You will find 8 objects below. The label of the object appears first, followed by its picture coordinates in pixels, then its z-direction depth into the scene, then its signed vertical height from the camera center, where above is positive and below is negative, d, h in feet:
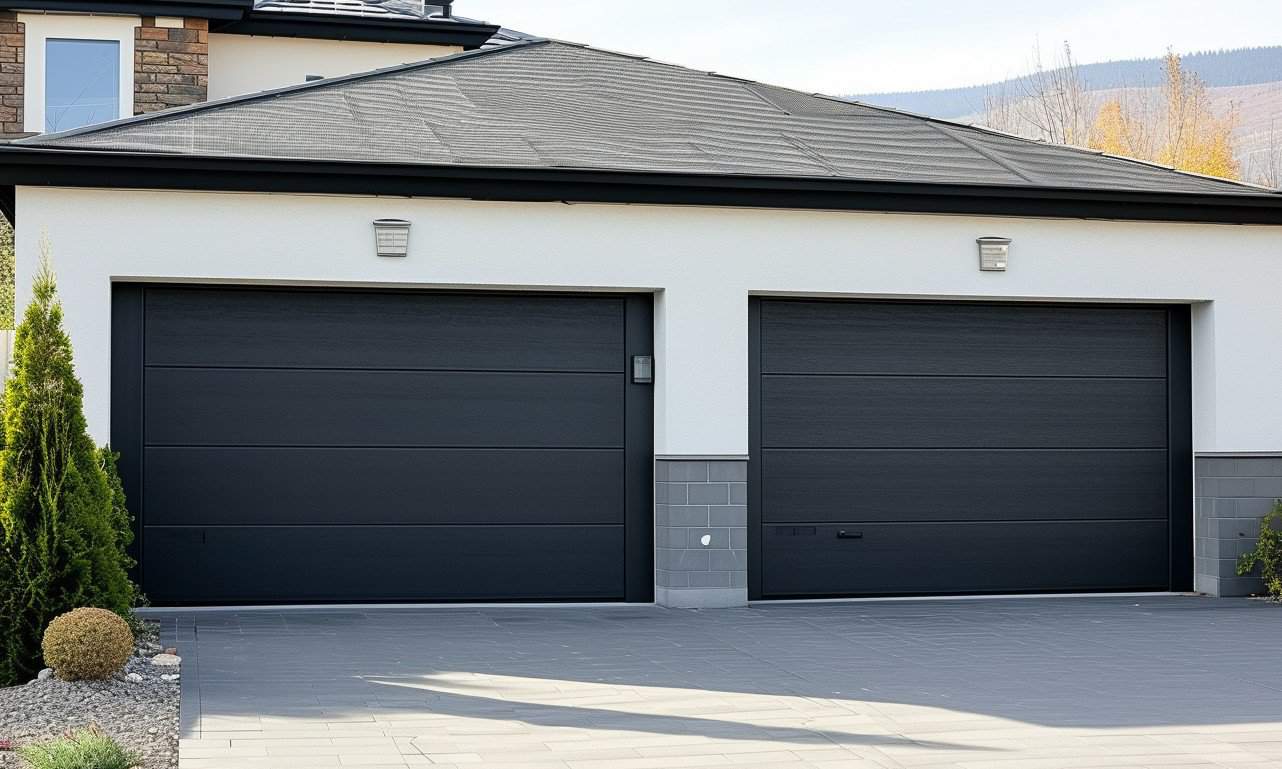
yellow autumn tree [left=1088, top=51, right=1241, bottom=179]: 146.61 +28.47
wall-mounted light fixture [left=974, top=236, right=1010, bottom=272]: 38.32 +4.09
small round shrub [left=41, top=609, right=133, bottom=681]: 24.00 -3.84
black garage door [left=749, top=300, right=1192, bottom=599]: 38.27 -1.05
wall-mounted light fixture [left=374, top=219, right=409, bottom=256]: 35.35 +4.21
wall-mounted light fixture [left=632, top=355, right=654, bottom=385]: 37.63 +1.06
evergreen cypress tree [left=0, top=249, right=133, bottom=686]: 26.13 -1.66
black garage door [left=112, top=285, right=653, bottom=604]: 35.42 -0.78
